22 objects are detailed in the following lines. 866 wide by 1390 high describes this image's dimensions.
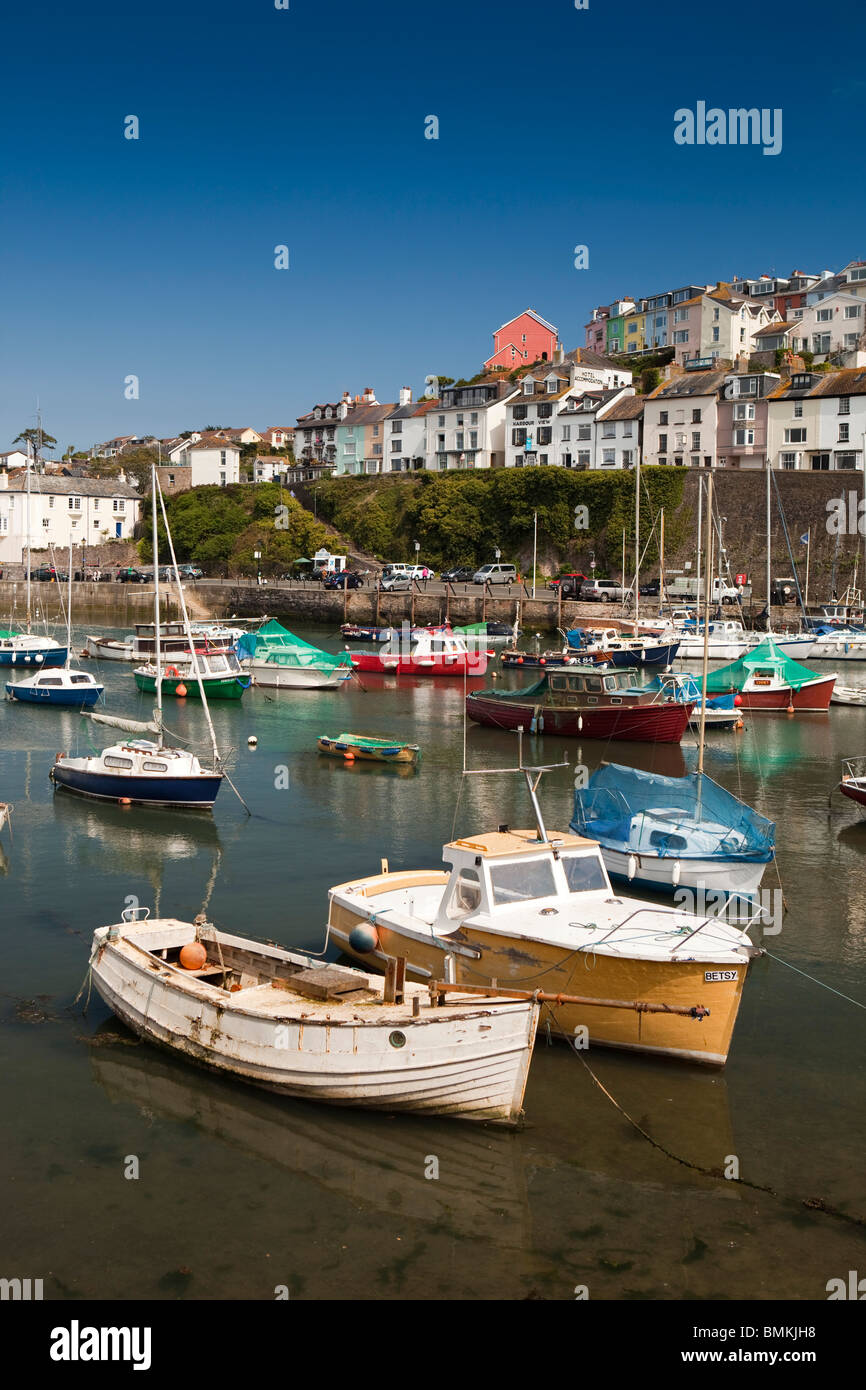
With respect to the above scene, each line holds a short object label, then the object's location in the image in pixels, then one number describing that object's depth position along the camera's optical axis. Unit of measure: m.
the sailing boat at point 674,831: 19.09
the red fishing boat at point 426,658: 52.78
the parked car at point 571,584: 71.88
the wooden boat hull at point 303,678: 49.12
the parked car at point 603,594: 69.19
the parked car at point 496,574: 78.38
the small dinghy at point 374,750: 33.12
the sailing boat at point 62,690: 42.56
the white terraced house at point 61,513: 105.94
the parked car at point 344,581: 79.75
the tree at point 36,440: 120.36
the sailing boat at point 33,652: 51.91
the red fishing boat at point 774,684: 43.06
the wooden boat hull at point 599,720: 35.31
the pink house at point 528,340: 109.88
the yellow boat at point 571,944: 13.20
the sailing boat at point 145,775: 26.92
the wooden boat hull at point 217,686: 45.03
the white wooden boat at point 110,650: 58.75
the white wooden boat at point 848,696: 45.00
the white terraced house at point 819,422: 74.06
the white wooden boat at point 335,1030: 11.87
